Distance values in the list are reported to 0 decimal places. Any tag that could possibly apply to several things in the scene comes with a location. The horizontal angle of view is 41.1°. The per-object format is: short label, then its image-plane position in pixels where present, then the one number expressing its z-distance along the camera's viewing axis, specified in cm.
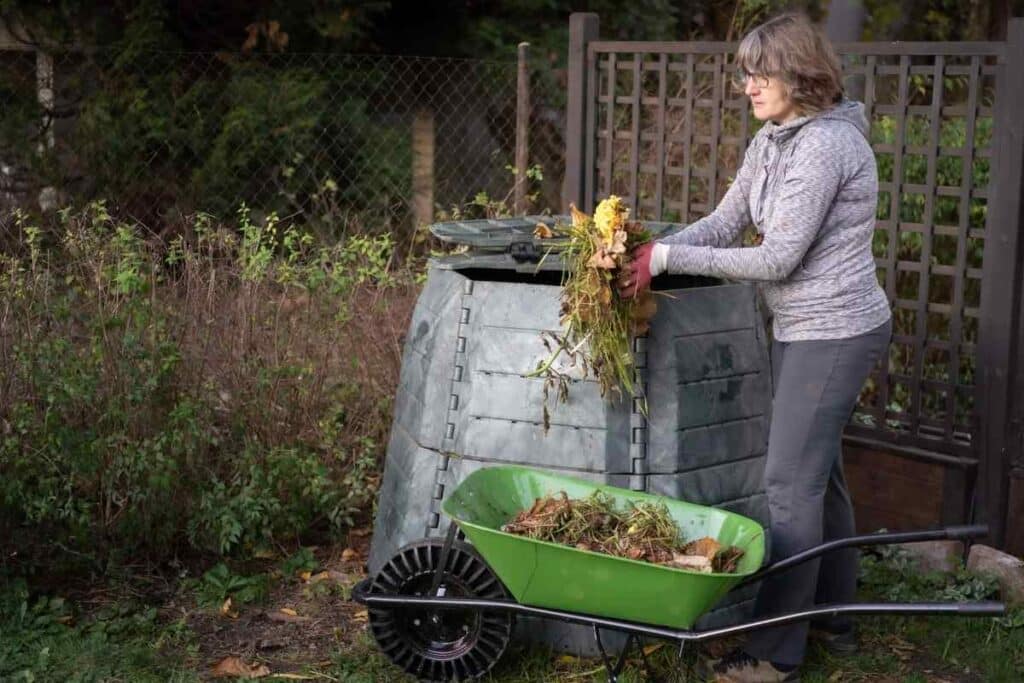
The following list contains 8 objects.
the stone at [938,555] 510
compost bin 404
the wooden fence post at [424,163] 1015
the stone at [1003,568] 481
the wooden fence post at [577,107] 621
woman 367
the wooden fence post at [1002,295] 493
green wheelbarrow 338
